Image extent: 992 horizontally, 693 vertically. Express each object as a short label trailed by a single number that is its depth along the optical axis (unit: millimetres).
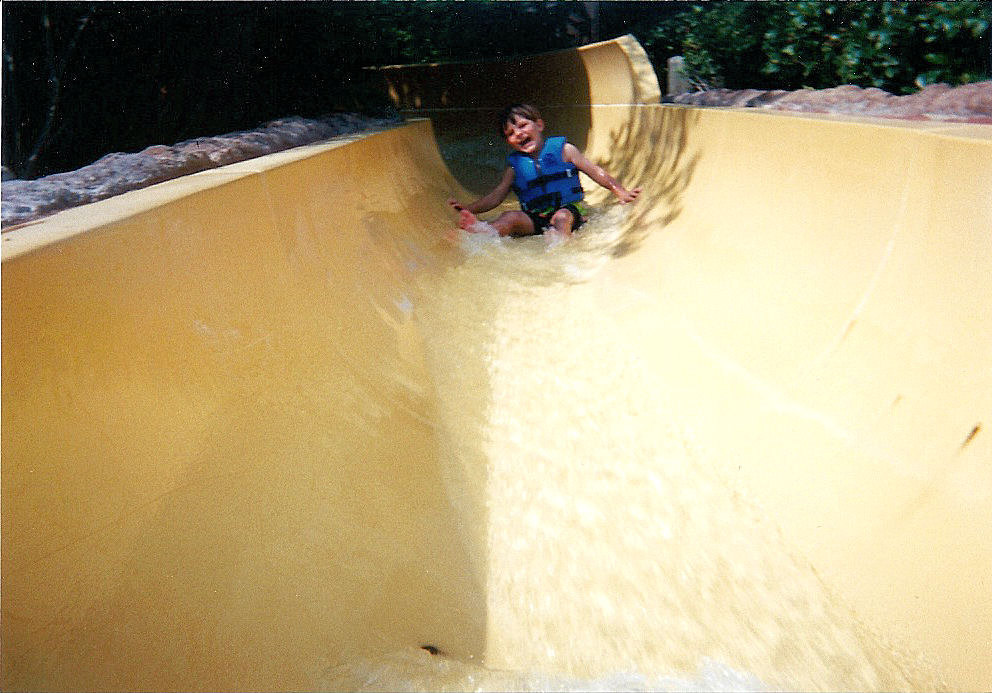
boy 5832
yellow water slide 1769
